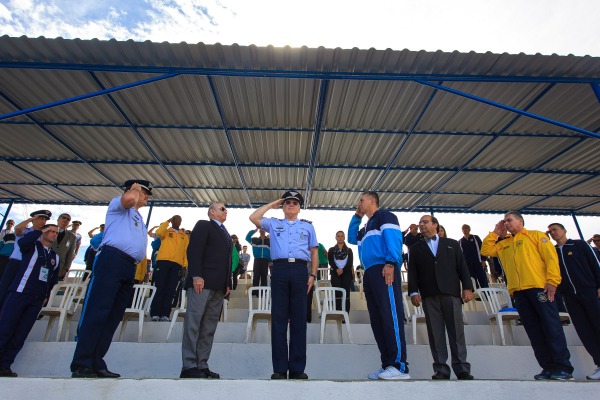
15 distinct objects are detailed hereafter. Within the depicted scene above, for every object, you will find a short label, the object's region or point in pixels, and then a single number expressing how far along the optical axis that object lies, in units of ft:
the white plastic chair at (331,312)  14.76
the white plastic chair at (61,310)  15.04
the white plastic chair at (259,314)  14.84
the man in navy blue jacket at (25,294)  11.73
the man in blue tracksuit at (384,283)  9.59
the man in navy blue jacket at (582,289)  13.06
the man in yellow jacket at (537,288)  11.04
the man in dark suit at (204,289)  10.23
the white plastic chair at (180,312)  15.44
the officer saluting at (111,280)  8.94
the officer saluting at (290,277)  9.62
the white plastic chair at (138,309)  15.42
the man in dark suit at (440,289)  10.99
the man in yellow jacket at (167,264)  17.66
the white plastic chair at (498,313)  15.61
